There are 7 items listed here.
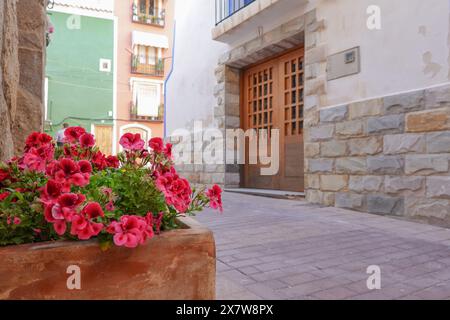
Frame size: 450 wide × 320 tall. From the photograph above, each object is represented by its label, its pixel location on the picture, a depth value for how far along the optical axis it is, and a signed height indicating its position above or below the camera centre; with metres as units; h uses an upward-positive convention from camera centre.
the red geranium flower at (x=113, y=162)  1.61 +0.01
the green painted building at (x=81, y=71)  19.03 +5.01
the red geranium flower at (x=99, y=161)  1.57 +0.01
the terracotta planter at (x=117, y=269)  0.96 -0.29
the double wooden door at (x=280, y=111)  5.66 +0.91
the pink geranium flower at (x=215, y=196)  1.42 -0.12
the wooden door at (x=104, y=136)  19.98 +1.54
